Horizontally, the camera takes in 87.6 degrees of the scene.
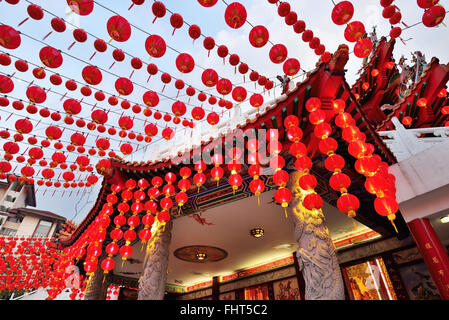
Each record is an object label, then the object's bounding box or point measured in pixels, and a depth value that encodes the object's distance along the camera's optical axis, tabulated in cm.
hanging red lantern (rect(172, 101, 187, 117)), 494
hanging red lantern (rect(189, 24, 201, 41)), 405
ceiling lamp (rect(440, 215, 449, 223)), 507
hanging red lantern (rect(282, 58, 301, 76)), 436
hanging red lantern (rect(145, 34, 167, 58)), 361
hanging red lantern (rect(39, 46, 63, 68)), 348
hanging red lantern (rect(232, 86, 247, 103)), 477
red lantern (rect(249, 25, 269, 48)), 360
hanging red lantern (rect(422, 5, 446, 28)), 334
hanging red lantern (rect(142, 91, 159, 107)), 450
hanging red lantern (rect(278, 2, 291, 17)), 385
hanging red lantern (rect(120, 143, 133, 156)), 619
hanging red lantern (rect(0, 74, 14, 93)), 388
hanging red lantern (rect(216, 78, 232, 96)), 445
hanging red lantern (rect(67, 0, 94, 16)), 286
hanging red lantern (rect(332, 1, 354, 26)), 335
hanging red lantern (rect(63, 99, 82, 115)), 437
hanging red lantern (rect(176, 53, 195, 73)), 394
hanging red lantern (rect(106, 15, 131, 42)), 323
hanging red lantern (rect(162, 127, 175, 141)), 591
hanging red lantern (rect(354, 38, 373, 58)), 364
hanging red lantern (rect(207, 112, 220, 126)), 494
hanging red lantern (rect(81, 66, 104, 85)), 376
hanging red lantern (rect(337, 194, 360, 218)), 347
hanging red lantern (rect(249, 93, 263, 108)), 474
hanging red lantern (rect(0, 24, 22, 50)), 306
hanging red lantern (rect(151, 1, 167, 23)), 346
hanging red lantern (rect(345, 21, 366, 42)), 358
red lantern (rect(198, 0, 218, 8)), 313
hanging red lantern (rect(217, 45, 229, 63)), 459
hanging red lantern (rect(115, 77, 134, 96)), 421
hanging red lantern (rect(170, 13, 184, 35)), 388
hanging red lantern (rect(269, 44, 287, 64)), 386
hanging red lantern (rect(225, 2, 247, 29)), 331
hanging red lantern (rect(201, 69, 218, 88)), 428
